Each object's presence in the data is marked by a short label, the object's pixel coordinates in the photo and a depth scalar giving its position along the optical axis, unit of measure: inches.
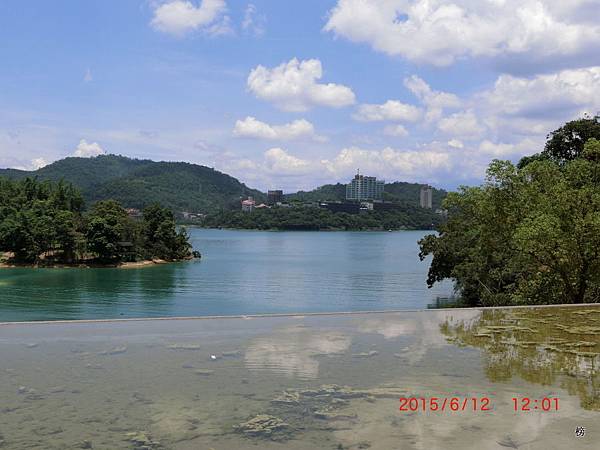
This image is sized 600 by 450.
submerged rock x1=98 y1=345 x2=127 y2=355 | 214.1
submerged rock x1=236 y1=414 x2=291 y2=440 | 134.5
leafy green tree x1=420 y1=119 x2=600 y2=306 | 431.2
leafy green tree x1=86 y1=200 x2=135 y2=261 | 2016.5
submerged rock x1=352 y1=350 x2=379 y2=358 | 211.9
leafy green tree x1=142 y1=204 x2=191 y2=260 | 2269.9
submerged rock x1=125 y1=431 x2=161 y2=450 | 126.8
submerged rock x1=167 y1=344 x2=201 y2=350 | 223.3
